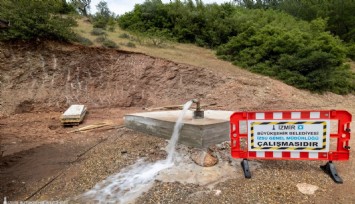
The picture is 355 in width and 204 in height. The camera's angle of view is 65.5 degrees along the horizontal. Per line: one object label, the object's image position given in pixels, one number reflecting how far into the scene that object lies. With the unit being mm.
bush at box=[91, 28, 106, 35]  14968
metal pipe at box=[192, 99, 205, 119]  6188
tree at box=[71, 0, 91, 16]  21281
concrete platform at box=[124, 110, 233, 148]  5384
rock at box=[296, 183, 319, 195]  3998
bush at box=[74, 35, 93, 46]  12849
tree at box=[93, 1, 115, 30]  17786
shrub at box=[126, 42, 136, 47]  13938
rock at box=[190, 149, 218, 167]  4947
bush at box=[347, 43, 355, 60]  19766
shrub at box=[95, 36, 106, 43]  13611
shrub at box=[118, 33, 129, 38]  15880
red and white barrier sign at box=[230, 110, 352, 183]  4359
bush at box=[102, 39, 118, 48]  13172
